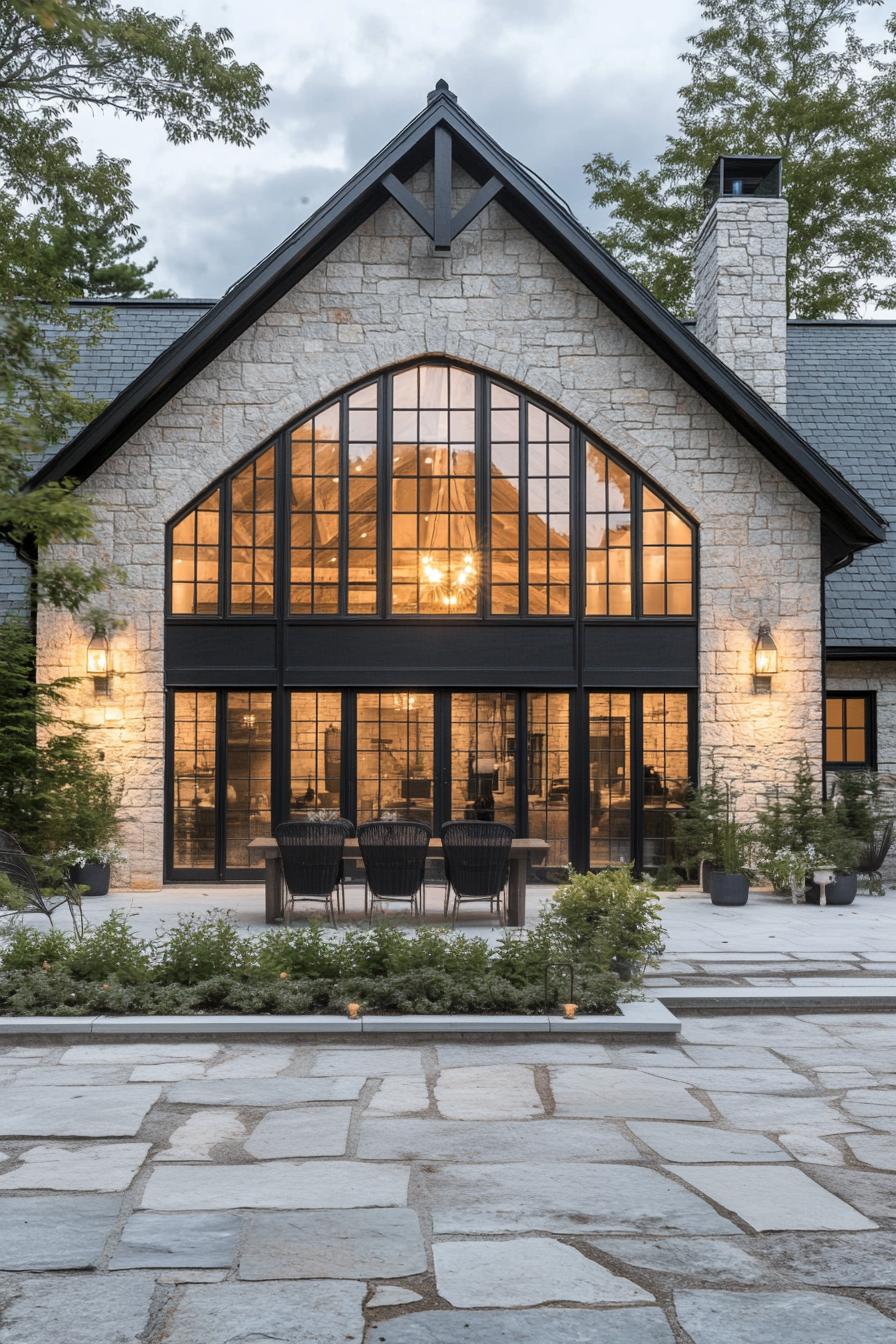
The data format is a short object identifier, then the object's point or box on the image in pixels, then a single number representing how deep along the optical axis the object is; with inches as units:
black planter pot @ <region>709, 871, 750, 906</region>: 514.9
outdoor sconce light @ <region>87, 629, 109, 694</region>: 552.7
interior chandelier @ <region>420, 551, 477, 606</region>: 575.5
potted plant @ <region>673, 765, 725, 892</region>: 549.0
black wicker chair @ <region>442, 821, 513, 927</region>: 430.0
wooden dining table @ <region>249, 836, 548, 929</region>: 441.7
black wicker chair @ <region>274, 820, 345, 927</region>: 432.5
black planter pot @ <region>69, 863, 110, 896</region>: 529.3
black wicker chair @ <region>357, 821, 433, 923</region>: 429.4
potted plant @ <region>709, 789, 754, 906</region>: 515.8
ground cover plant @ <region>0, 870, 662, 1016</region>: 295.7
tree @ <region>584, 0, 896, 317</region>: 1020.5
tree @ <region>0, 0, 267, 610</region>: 575.8
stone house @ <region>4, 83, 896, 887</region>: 562.9
